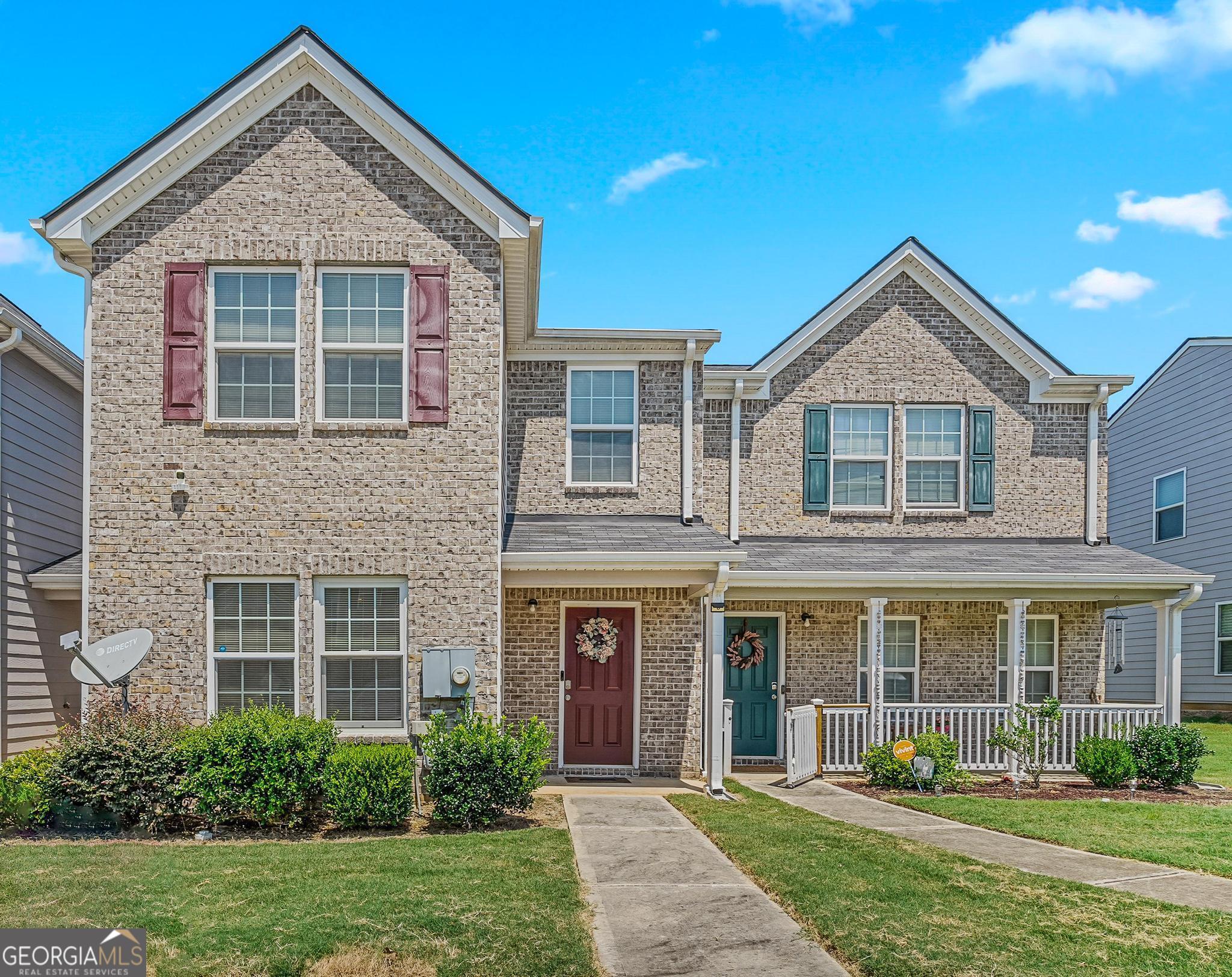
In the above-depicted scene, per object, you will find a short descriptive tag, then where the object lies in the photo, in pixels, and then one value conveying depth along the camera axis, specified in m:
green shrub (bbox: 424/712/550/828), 10.19
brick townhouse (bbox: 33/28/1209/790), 11.53
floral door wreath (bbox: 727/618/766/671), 15.75
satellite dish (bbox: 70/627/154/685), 10.71
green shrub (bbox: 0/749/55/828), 9.96
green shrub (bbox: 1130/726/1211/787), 13.75
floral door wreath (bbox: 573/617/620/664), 14.46
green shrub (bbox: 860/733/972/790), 13.26
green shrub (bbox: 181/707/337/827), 9.91
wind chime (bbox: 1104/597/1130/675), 18.19
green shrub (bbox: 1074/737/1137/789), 13.73
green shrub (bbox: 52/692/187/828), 9.96
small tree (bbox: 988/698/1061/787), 13.77
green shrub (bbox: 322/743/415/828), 9.90
